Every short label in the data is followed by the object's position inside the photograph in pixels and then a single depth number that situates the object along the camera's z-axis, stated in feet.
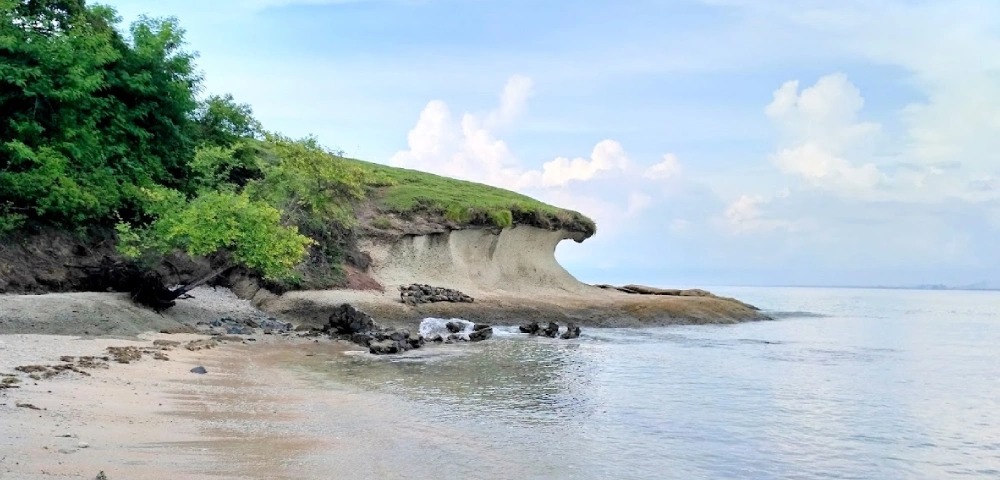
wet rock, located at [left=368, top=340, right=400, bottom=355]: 67.92
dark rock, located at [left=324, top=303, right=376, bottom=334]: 83.56
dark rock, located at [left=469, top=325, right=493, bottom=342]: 85.87
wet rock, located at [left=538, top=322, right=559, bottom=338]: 95.04
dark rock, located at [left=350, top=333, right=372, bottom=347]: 74.23
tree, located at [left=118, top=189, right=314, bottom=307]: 70.74
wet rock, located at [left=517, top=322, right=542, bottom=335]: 98.84
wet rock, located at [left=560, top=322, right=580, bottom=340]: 93.35
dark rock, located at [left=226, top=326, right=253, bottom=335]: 73.10
